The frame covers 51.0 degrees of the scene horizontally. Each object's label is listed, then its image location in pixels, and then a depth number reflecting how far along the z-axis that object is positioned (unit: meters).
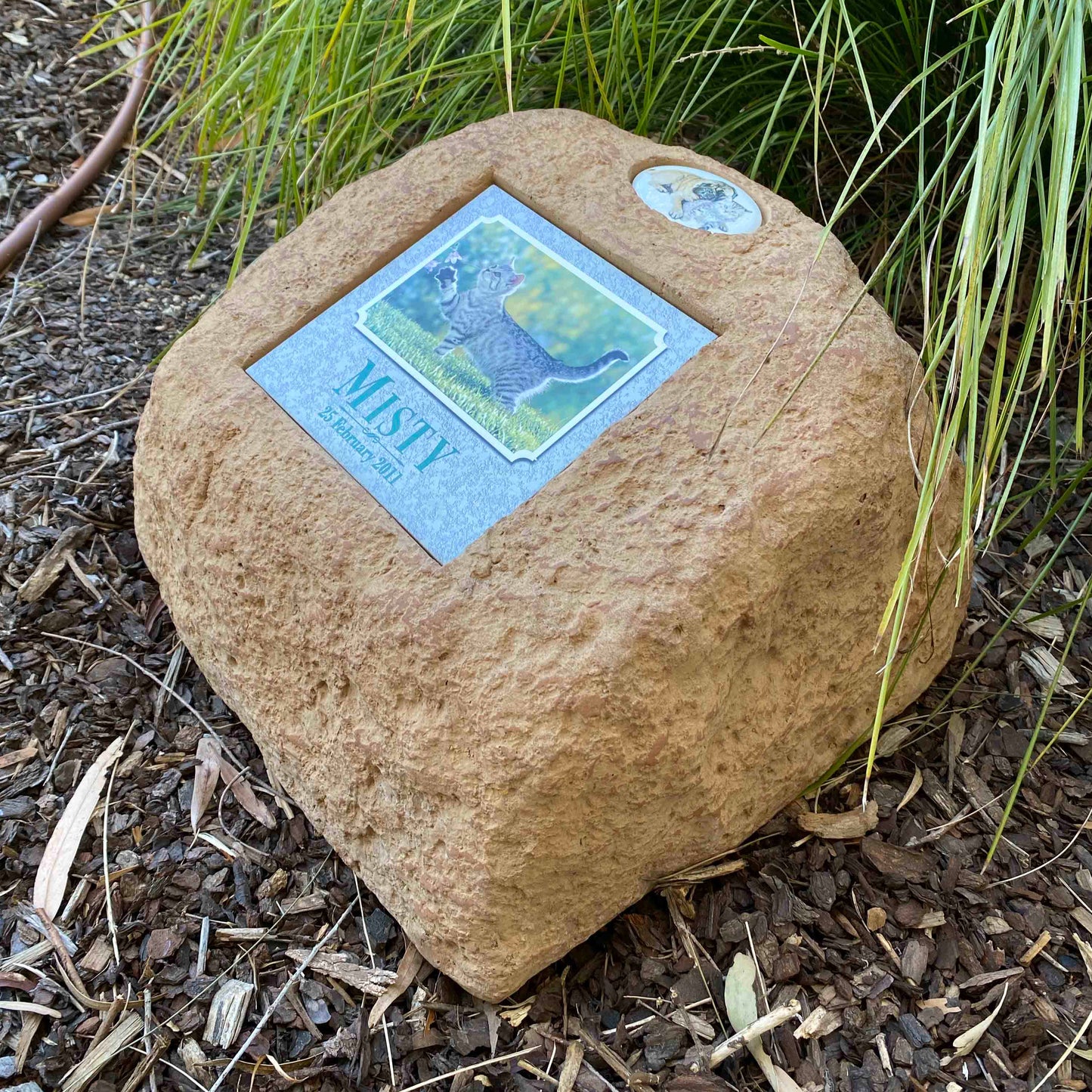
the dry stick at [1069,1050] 0.45
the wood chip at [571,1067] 0.46
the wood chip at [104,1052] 0.47
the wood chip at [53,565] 0.63
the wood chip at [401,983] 0.49
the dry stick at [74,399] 0.72
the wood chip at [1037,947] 0.49
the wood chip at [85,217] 0.87
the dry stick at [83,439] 0.70
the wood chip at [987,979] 0.48
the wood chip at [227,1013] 0.48
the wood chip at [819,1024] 0.47
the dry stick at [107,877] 0.51
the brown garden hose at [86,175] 0.83
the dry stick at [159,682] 0.58
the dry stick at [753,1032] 0.46
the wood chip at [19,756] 0.57
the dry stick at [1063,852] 0.52
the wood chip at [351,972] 0.49
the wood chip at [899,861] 0.52
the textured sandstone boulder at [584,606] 0.43
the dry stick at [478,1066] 0.46
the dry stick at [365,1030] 0.47
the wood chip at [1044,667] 0.58
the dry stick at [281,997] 0.47
